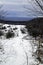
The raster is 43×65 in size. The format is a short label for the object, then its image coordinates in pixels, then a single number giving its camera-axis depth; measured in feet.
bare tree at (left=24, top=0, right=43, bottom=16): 10.66
